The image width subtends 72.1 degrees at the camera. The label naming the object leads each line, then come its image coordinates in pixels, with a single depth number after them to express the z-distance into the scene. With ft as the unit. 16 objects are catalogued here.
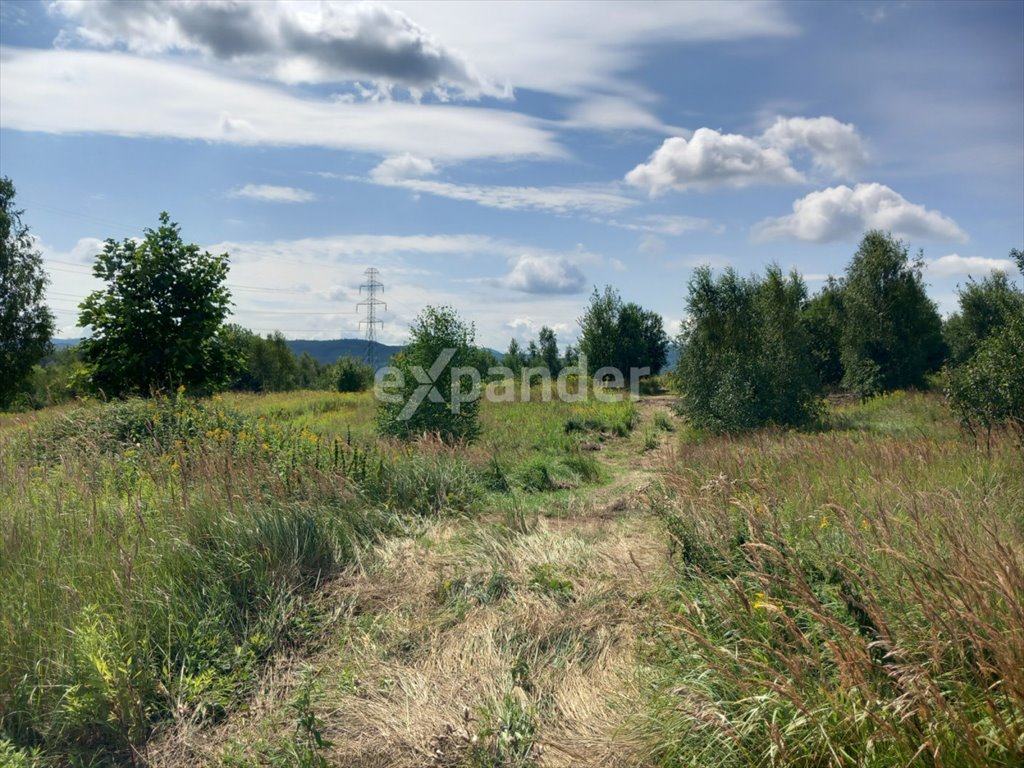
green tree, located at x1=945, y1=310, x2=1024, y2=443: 42.70
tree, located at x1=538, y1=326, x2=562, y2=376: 217.62
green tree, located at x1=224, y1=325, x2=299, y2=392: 170.94
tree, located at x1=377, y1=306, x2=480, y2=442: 42.91
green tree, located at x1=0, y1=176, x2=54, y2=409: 86.69
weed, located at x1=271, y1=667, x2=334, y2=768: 10.62
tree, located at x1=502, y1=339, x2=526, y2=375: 200.84
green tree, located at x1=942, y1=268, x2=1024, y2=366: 102.27
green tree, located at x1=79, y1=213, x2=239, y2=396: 47.85
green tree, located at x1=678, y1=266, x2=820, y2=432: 54.95
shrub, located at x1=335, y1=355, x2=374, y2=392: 125.29
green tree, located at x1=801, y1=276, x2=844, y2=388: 103.60
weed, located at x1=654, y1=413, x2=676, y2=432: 60.80
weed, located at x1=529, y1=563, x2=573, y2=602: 15.64
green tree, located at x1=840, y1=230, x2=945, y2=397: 86.58
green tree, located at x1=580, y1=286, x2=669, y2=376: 109.09
